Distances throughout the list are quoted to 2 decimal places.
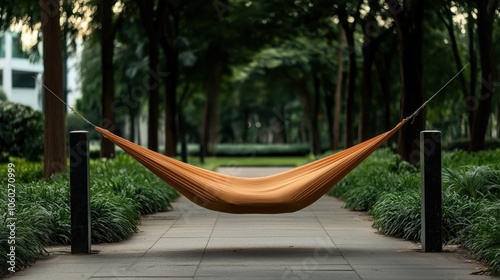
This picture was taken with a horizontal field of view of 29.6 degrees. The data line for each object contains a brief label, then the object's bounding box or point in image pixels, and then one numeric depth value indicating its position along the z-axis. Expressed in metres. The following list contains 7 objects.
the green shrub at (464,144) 34.56
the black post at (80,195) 10.27
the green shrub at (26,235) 9.16
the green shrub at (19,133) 24.73
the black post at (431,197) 10.34
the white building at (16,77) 79.81
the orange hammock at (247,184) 10.49
